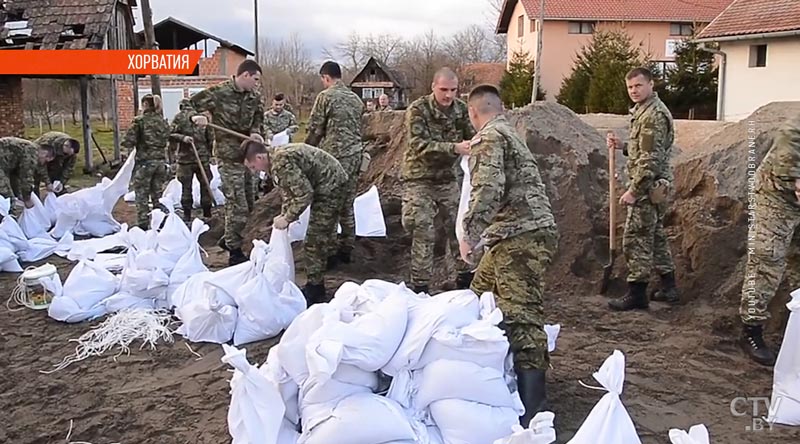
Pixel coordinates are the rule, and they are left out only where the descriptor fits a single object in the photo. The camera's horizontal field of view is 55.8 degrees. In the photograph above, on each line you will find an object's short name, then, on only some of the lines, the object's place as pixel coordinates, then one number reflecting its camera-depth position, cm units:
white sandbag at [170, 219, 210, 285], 544
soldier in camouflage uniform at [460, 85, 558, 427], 334
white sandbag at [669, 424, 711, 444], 229
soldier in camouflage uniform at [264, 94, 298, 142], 1053
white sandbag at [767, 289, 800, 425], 344
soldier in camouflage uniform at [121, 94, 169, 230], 818
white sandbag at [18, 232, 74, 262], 744
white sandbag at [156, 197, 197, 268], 564
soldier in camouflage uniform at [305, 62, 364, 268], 630
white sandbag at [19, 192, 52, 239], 794
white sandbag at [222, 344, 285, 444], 284
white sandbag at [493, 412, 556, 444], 237
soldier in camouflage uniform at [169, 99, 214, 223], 894
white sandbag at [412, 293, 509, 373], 302
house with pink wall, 2981
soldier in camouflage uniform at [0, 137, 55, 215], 802
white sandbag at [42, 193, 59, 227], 830
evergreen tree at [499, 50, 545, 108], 2497
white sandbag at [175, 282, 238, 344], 469
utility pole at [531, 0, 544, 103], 2058
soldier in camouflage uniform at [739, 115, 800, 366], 395
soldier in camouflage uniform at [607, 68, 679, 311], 510
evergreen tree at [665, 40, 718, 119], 2044
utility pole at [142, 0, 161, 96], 1455
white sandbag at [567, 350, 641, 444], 257
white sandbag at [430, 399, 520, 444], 295
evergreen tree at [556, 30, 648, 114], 1973
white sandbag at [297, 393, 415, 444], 281
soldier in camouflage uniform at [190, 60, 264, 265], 668
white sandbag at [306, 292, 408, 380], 277
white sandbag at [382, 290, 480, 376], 302
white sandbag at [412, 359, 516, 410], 298
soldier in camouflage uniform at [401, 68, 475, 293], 526
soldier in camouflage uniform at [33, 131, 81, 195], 869
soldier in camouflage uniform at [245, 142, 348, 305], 490
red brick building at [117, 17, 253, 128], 2011
